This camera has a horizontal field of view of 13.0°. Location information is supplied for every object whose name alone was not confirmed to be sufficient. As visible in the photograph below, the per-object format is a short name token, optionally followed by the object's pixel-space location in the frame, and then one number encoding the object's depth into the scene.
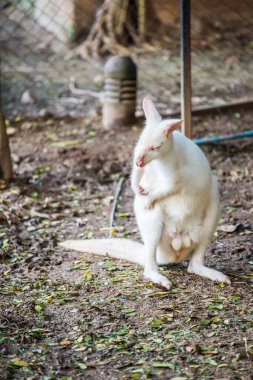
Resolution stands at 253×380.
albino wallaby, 5.54
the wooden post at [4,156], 8.19
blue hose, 9.16
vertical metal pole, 7.88
